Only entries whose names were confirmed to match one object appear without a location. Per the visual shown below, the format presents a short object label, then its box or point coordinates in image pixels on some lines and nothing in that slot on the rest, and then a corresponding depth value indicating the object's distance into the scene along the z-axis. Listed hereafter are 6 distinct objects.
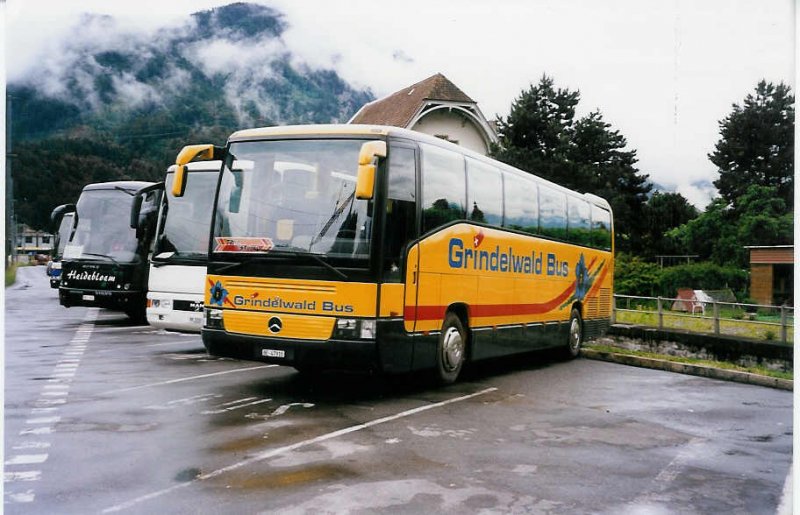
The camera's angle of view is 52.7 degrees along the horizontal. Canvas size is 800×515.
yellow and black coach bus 8.99
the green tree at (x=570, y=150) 42.19
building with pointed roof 34.25
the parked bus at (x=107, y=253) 19.14
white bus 13.98
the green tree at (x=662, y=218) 44.20
